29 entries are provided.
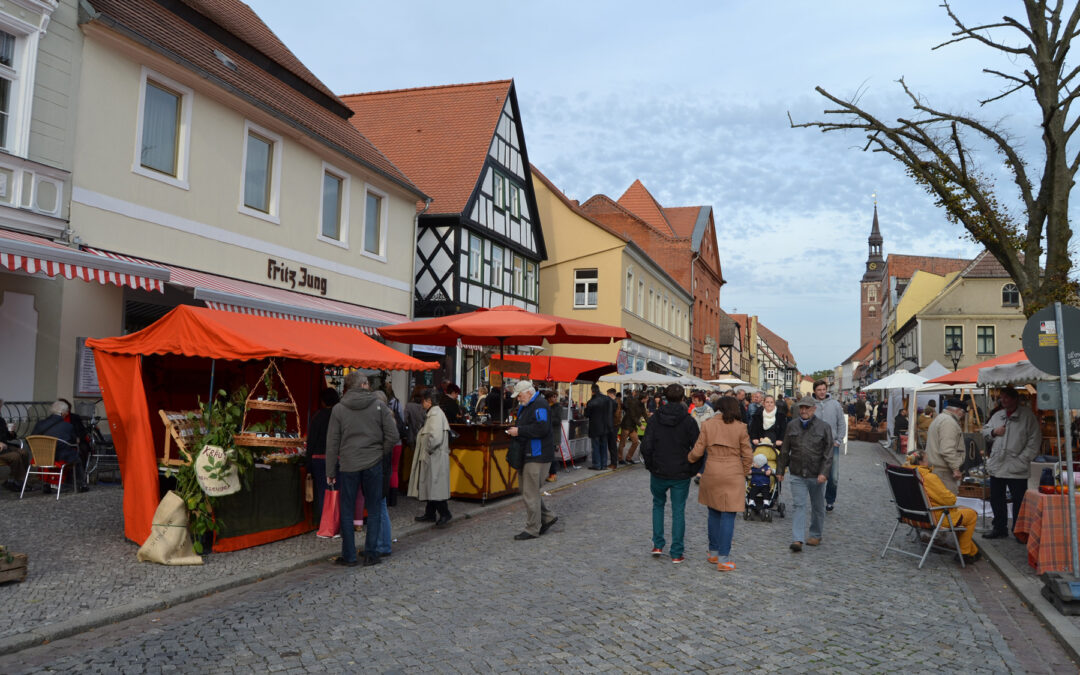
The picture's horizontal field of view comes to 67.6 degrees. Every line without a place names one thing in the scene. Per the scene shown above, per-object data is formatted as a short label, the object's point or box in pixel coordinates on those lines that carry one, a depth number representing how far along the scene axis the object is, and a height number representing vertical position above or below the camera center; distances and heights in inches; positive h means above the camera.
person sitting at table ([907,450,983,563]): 322.3 -36.3
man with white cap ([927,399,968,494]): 423.5 -18.0
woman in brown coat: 306.8 -23.7
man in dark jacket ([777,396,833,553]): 345.4 -20.5
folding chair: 319.3 -38.5
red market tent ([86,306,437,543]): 307.6 +13.7
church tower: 4882.6 +734.5
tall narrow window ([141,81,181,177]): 510.9 +169.3
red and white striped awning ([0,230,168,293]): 366.0 +61.4
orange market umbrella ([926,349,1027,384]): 424.1 +26.0
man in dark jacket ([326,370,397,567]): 300.7 -19.8
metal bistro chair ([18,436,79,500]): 396.5 -33.4
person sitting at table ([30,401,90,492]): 409.4 -21.8
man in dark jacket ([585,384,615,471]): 705.0 -17.0
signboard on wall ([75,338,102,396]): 467.5 +9.8
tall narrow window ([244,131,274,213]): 611.2 +170.8
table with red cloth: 295.7 -44.5
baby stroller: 431.5 -44.8
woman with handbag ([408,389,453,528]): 378.0 -28.5
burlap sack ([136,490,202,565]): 287.6 -52.6
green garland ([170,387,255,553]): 299.4 -25.6
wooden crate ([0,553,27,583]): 246.5 -55.6
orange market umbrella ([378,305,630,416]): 455.2 +41.4
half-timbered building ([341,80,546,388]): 925.8 +260.0
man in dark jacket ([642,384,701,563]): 315.9 -18.4
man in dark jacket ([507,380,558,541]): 368.5 -22.0
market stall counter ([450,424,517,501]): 464.4 -35.4
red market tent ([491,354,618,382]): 720.3 +30.4
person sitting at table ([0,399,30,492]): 401.4 -35.1
